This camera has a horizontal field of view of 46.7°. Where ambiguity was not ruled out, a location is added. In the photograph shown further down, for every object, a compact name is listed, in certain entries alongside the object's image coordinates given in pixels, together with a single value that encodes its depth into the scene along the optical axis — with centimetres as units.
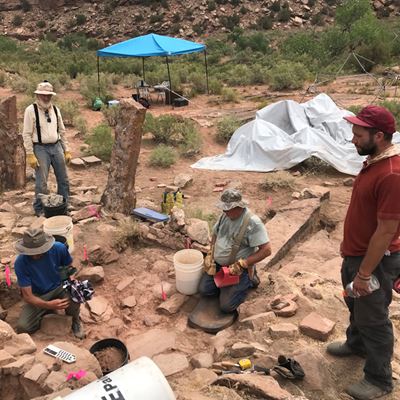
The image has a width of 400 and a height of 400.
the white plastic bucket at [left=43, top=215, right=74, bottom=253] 494
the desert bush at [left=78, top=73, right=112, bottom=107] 1447
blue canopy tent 1404
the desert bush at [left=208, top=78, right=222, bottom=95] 1612
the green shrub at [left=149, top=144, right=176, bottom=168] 901
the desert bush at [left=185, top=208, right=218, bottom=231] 624
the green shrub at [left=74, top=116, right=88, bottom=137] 1078
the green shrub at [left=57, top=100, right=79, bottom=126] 1164
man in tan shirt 570
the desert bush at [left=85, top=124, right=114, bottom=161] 916
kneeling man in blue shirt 375
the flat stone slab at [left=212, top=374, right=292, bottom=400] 270
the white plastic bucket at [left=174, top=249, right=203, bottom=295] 455
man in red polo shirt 257
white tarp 871
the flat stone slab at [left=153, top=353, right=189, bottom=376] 348
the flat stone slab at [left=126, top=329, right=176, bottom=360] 394
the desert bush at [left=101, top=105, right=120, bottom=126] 1162
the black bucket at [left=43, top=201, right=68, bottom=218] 559
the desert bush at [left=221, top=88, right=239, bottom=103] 1467
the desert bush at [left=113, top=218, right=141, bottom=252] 542
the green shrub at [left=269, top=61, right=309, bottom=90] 1606
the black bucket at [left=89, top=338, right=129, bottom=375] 345
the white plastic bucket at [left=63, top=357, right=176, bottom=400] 214
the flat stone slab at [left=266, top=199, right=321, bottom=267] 567
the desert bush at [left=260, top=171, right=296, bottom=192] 785
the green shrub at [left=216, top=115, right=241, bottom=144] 1062
